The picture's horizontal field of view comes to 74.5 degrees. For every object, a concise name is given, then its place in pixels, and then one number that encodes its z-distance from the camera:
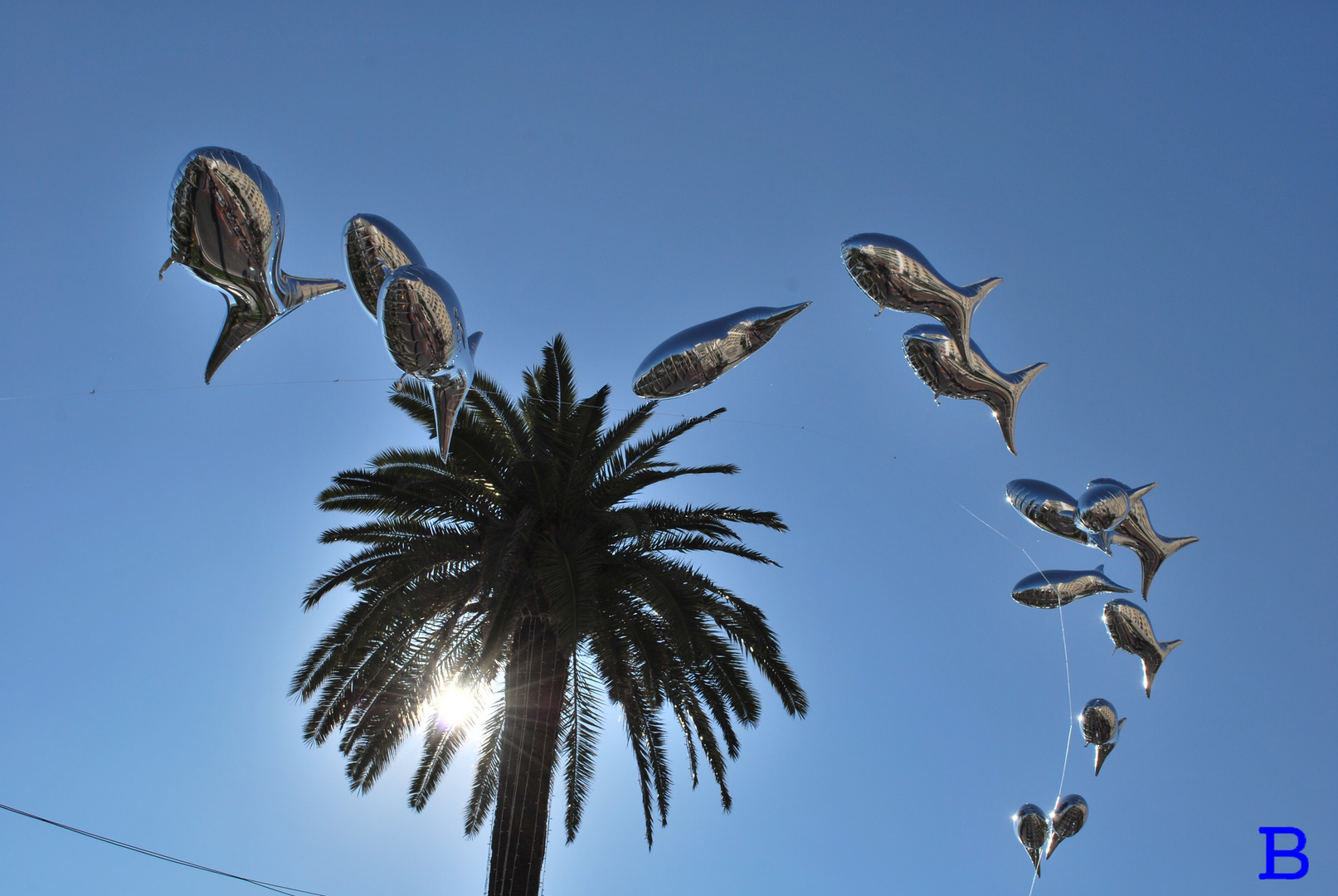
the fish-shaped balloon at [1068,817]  8.63
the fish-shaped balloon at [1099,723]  8.22
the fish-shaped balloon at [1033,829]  8.73
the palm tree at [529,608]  9.44
